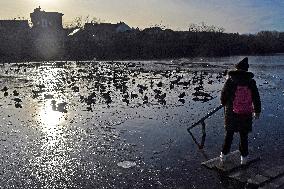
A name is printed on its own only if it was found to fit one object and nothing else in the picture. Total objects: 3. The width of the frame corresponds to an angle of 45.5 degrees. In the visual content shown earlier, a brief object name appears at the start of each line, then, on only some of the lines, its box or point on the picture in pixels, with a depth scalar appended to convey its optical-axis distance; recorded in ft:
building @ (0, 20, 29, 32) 268.19
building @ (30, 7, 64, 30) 266.77
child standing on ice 21.48
